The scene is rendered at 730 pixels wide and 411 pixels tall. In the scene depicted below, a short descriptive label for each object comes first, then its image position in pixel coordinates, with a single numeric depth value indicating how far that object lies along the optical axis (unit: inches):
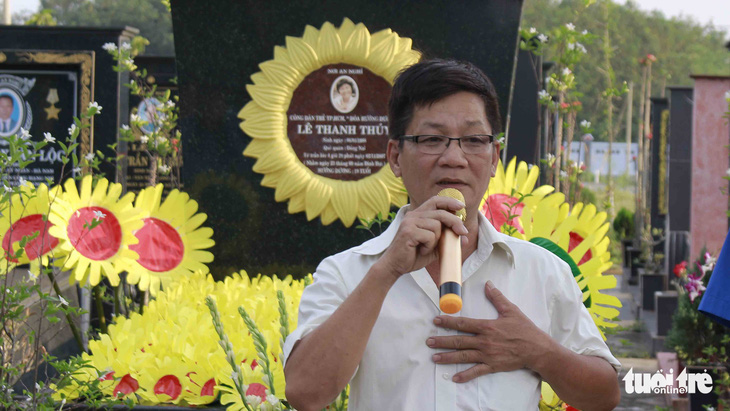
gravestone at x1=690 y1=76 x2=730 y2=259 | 419.5
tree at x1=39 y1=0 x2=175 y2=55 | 2114.9
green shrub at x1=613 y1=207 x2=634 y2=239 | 797.9
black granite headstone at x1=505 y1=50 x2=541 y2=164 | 405.1
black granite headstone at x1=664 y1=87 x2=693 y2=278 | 487.5
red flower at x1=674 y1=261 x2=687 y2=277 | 382.9
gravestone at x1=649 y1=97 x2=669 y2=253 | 597.3
